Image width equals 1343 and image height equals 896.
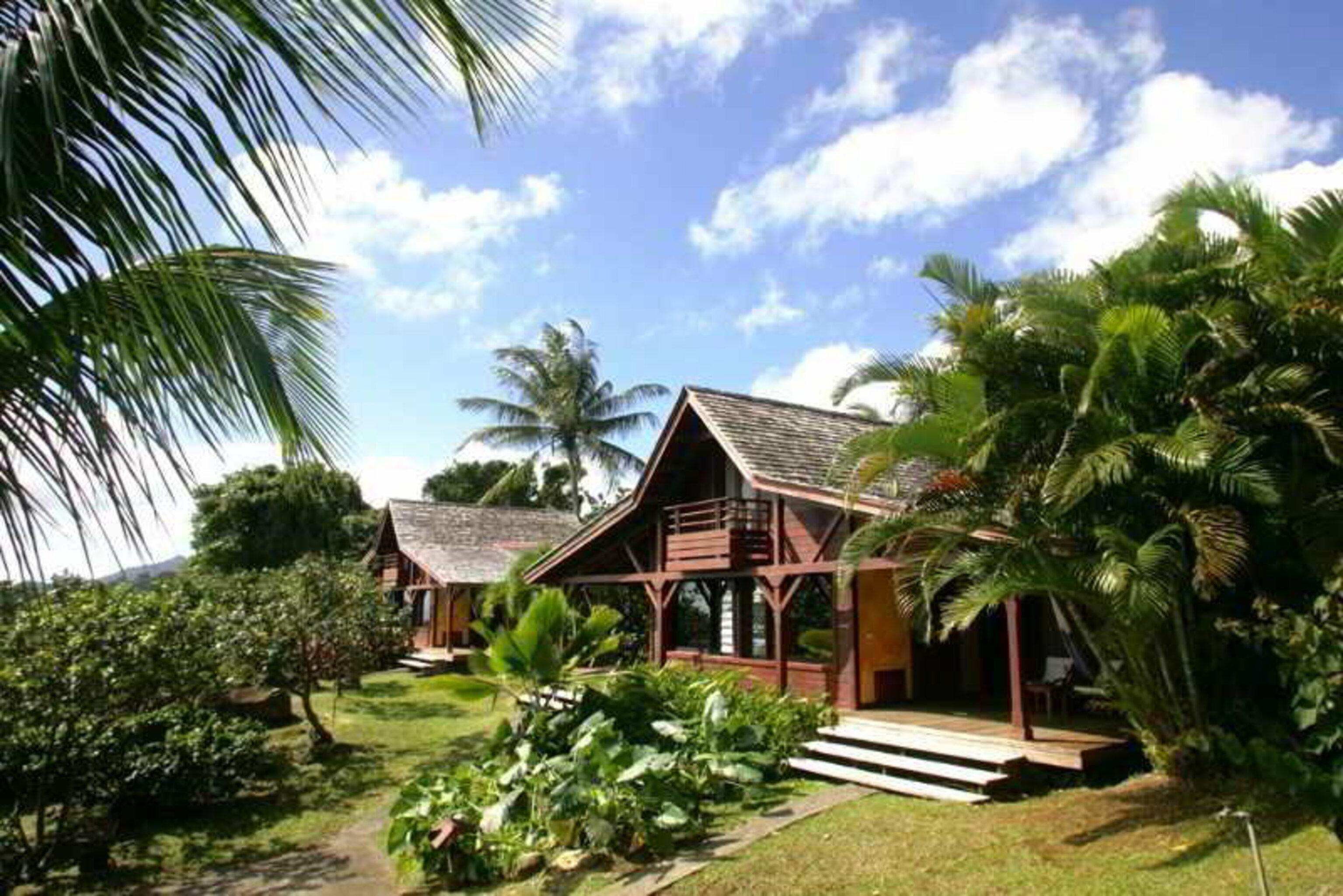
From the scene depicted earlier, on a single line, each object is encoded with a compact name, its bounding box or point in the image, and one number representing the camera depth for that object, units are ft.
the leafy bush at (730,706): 37.63
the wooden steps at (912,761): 30.66
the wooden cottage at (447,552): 92.17
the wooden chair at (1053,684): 39.29
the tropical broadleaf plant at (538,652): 36.27
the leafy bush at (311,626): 48.91
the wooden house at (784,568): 43.50
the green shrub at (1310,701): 11.95
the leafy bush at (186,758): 38.27
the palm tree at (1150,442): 24.44
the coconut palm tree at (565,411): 117.19
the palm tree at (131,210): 5.56
